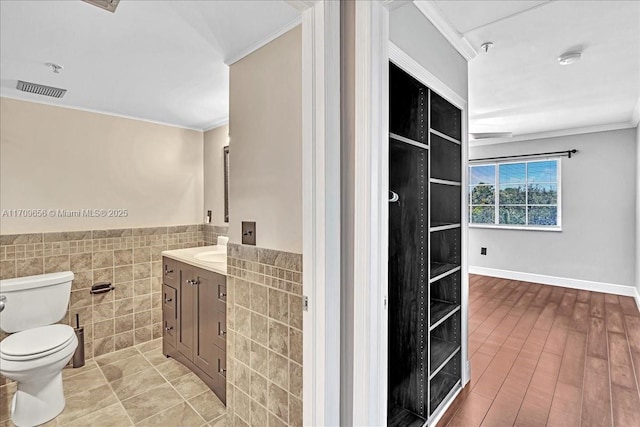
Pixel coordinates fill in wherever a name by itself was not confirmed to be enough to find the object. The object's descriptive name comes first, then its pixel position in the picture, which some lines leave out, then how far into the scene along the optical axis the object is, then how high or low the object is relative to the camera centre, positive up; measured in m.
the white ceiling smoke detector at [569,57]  2.41 +1.17
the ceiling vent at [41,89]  1.92 +0.82
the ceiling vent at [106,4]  1.37 +0.91
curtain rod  4.83 +0.89
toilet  1.81 -0.81
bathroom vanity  2.15 -0.76
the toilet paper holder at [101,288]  2.82 -0.68
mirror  3.27 +0.33
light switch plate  1.69 -0.11
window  5.11 +0.27
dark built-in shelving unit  1.77 -0.26
